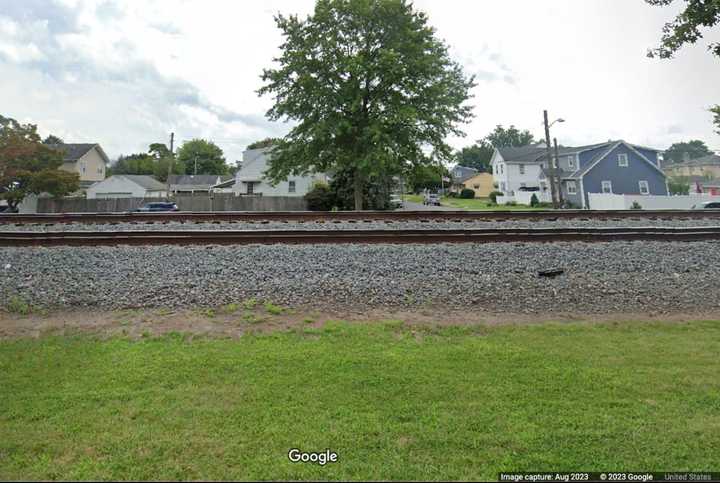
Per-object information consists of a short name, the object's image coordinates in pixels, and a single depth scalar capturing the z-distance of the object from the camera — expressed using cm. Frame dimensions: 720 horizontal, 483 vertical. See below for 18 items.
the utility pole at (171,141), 3750
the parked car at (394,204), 3085
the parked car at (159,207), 2707
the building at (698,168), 7456
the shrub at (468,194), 6369
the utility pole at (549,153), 3069
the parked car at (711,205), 2514
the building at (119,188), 4444
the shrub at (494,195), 5119
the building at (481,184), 7062
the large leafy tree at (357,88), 2367
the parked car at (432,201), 4856
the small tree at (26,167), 3178
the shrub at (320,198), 3011
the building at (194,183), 6302
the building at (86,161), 5353
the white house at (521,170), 5541
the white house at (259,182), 4100
